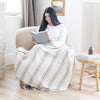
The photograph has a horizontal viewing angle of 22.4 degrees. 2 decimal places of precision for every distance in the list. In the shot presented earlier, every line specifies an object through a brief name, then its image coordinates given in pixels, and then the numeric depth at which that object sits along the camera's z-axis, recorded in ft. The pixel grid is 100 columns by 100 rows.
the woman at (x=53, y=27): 12.40
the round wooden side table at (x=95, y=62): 11.36
